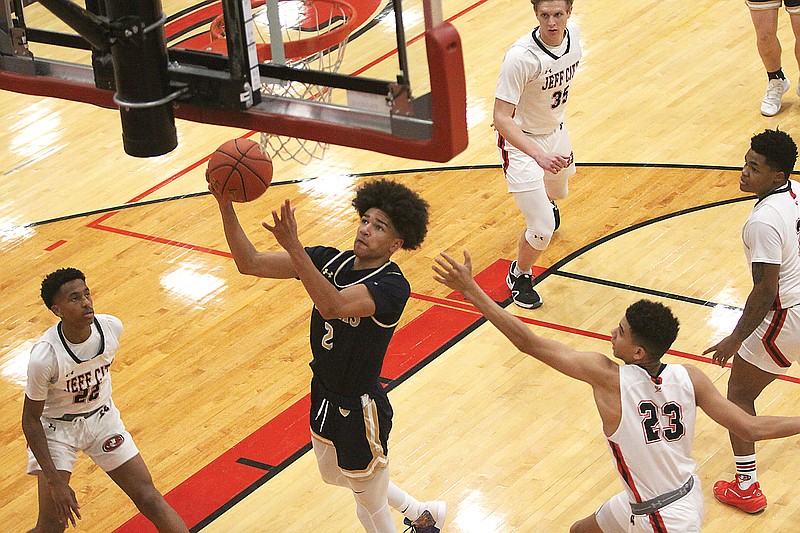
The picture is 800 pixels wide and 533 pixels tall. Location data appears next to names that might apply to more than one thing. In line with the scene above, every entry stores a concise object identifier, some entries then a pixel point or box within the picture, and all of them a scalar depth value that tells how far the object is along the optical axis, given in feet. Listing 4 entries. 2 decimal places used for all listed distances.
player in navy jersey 30.44
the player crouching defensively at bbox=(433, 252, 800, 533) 28.29
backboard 25.55
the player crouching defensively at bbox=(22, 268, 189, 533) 33.02
